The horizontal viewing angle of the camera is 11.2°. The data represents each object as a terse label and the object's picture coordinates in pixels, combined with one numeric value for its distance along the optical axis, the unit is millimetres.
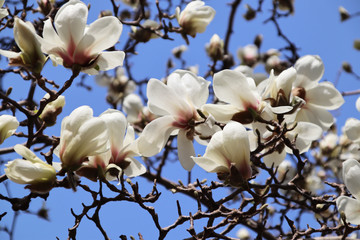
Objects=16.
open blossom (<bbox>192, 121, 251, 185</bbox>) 2504
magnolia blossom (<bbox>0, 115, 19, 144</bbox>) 2578
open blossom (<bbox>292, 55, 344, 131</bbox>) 2646
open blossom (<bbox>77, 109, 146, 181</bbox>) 2546
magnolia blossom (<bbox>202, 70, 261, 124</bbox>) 2555
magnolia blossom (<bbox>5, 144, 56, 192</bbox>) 2469
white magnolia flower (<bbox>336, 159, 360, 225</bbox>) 2551
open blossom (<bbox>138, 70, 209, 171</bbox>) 2566
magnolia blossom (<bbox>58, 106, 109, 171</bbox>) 2494
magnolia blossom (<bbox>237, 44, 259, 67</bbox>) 4861
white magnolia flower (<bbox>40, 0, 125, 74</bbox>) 2553
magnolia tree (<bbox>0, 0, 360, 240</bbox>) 2504
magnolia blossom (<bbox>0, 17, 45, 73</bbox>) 2528
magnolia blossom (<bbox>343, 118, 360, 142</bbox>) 2738
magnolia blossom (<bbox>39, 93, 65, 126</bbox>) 2645
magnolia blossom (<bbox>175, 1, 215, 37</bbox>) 2885
